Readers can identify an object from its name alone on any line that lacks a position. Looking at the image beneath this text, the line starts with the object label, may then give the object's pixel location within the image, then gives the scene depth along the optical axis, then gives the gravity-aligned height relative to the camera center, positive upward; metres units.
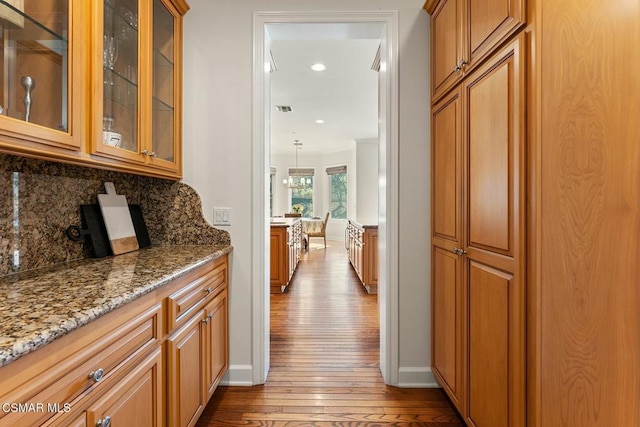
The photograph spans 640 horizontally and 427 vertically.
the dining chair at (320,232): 9.05 -0.54
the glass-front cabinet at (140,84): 1.34 +0.61
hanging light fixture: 10.38 +1.01
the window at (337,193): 9.89 +0.57
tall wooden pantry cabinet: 0.88 +0.00
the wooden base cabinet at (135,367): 0.71 -0.45
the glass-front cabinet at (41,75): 0.98 +0.44
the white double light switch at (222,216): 2.11 -0.03
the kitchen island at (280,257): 4.23 -0.57
